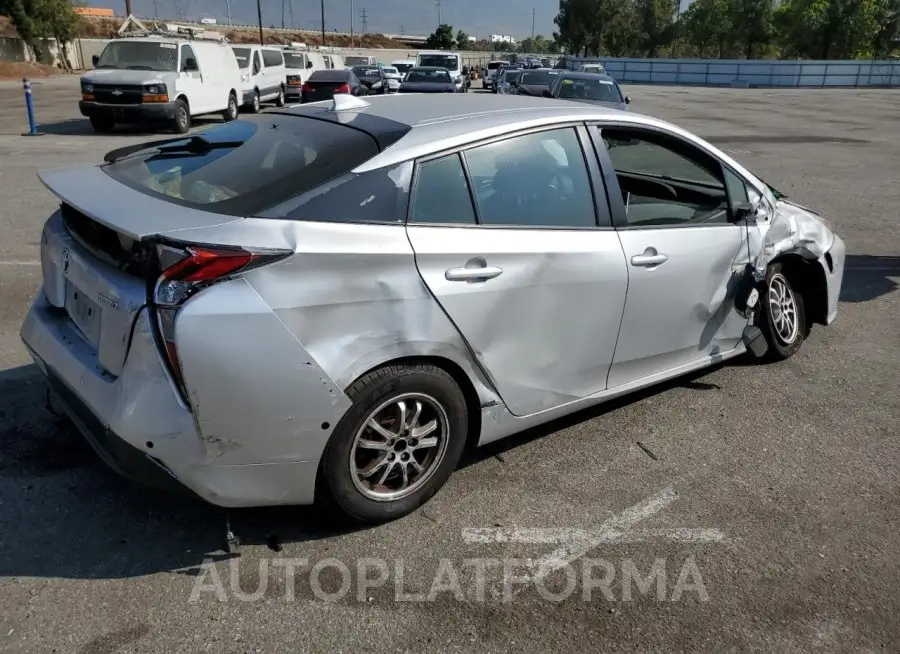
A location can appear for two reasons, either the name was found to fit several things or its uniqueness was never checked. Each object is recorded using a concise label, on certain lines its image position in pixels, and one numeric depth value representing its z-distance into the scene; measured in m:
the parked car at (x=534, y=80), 24.75
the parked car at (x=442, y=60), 33.84
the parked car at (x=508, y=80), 28.59
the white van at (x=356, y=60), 42.56
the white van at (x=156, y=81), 16.53
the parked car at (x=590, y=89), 17.41
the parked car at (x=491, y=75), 45.38
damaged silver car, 2.72
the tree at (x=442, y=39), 99.31
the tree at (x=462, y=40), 111.05
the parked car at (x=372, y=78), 30.75
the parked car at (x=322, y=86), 21.95
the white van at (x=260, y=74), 23.01
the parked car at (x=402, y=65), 45.86
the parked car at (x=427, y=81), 25.61
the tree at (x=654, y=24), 98.94
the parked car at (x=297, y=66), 28.77
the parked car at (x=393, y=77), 34.18
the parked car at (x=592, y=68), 32.12
